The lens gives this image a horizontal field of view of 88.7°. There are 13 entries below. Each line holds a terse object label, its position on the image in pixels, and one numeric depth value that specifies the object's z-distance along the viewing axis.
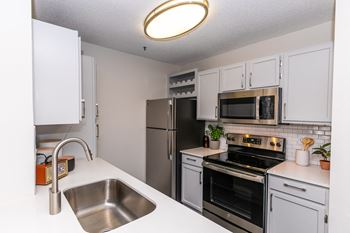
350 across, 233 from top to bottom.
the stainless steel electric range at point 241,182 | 1.85
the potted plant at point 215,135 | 2.82
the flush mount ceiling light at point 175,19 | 1.07
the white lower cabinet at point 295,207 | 1.50
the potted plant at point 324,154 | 1.78
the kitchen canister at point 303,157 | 1.95
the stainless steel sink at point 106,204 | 1.23
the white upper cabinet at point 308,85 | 1.70
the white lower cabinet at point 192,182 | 2.47
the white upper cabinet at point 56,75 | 1.28
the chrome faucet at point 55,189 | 0.89
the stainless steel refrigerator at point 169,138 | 2.68
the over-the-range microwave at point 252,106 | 2.01
